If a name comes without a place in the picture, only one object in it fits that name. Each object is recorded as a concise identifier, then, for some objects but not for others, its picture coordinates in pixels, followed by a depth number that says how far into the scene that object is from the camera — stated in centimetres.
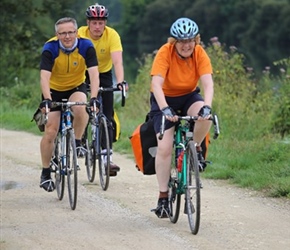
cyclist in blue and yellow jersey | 1782
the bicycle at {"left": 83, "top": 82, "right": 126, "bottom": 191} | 1990
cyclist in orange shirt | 1522
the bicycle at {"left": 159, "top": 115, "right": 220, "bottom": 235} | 1490
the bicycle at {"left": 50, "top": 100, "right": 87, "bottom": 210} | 1762
